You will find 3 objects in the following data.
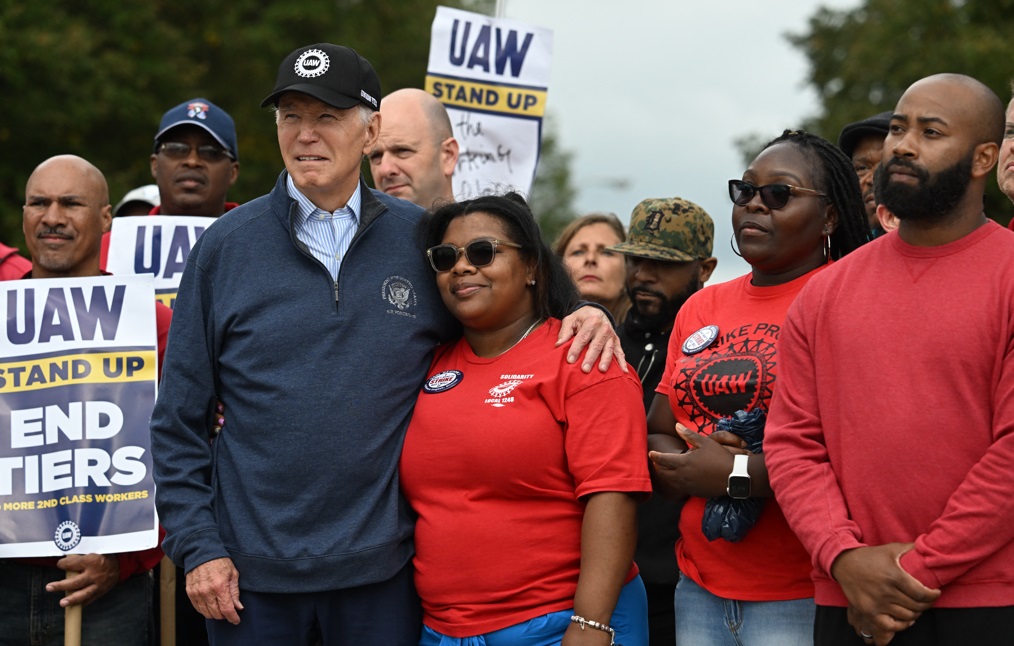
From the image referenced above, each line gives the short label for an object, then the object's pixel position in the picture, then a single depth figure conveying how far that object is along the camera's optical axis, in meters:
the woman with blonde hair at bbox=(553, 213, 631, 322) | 6.86
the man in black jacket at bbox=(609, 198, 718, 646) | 5.47
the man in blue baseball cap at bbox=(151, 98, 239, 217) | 6.43
